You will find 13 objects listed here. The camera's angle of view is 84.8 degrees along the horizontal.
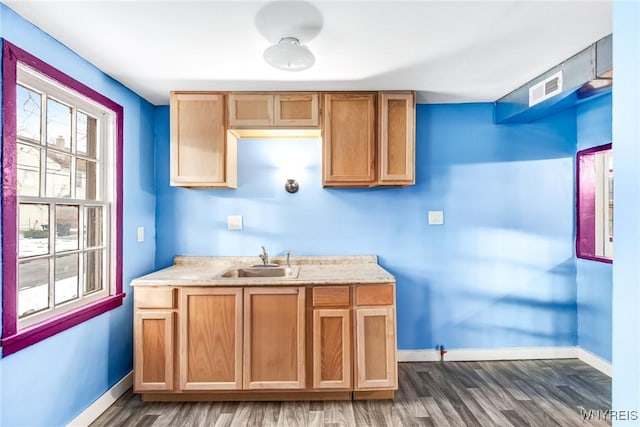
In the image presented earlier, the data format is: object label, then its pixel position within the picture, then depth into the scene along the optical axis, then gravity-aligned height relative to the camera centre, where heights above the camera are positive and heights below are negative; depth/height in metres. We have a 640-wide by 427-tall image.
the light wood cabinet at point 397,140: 2.73 +0.57
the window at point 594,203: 2.83 +0.08
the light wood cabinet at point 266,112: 2.69 +0.78
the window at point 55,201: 1.64 +0.06
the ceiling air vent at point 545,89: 2.29 +0.86
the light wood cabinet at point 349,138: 2.72 +0.58
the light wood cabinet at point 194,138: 2.69 +0.57
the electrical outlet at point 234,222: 3.05 -0.08
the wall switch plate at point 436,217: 3.08 -0.03
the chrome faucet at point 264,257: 2.93 -0.37
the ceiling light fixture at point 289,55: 1.84 +0.84
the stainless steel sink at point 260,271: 2.87 -0.48
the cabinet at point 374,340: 2.36 -0.86
